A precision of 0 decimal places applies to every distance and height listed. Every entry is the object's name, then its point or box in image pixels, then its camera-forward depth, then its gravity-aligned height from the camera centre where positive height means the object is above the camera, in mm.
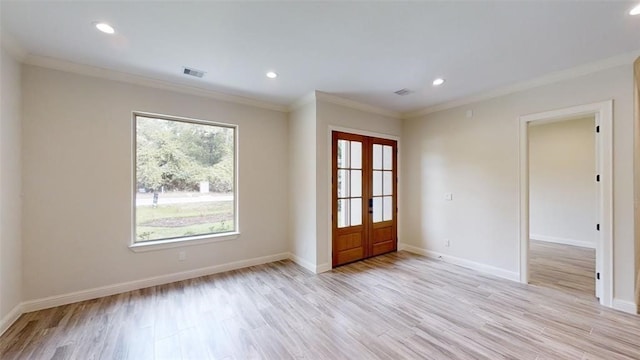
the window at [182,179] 3525 +17
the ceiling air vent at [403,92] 3879 +1361
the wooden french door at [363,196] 4316 -306
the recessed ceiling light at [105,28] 2258 +1376
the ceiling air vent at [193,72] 3199 +1381
